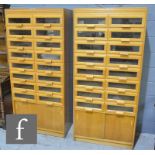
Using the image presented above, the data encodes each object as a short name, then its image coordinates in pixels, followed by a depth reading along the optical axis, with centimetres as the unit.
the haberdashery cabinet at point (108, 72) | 220
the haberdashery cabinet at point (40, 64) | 238
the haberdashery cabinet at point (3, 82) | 275
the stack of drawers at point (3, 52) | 268
